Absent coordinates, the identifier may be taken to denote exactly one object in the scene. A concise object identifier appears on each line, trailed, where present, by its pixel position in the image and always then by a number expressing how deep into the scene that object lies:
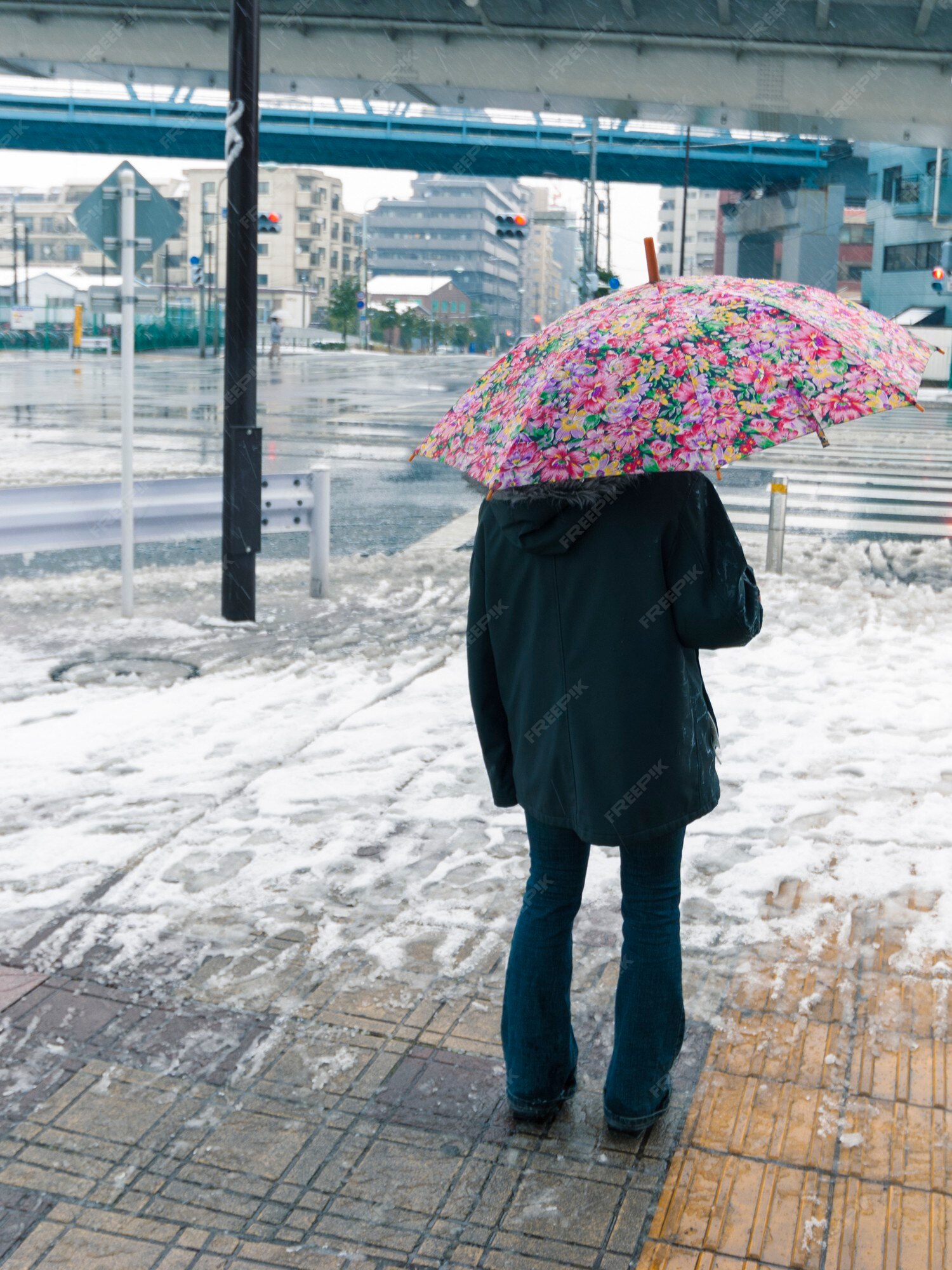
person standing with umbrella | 2.67
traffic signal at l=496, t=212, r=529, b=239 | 43.88
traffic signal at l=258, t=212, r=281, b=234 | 41.09
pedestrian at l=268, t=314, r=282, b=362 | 53.30
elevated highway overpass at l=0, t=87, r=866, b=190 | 54.00
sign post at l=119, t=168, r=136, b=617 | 7.83
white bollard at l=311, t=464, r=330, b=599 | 8.82
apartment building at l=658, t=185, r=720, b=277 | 147.12
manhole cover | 6.86
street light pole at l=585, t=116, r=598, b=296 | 44.25
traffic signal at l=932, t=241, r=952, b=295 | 48.12
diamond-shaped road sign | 7.87
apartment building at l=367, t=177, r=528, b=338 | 177.62
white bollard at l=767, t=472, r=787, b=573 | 9.83
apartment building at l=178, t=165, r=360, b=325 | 134.88
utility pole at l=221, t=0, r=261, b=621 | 7.68
